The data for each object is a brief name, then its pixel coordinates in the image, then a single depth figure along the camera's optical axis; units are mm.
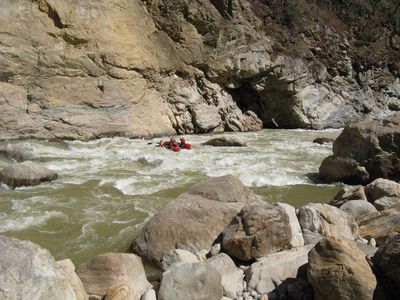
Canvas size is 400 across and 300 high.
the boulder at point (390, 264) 4469
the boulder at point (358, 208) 7591
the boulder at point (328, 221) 6582
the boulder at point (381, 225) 6416
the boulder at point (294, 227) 6164
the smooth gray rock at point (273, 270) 5219
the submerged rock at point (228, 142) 17469
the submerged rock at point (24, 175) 10430
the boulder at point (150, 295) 4938
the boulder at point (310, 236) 6205
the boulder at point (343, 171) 11438
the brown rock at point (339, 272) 4438
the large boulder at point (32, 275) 4281
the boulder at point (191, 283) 4871
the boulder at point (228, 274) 5160
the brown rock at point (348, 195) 8656
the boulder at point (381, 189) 8688
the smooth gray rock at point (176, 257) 5863
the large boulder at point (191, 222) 6336
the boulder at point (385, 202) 8023
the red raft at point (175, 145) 16281
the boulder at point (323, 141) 18859
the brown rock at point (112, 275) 5133
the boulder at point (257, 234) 5922
